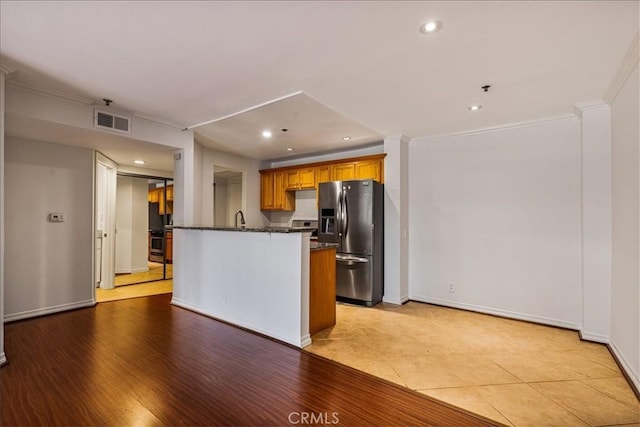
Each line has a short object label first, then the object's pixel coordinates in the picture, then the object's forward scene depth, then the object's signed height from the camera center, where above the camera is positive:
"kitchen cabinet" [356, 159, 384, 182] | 4.69 +0.71
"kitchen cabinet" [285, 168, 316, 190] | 5.48 +0.67
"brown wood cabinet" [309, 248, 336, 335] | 3.26 -0.83
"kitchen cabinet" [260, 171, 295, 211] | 5.98 +0.43
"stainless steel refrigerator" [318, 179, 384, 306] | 4.39 -0.34
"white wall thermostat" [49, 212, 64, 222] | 3.95 -0.03
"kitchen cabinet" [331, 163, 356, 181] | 4.97 +0.72
